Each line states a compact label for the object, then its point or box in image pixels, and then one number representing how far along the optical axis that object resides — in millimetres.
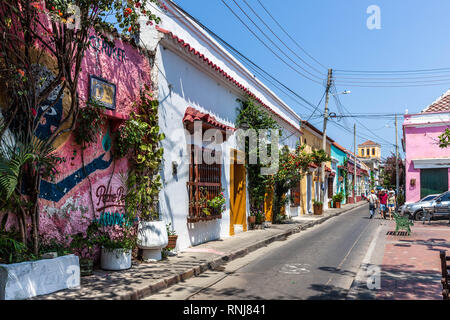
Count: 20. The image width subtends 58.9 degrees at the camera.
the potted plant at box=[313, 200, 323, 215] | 24375
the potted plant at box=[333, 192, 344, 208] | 33094
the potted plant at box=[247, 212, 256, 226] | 14875
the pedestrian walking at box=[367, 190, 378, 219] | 22500
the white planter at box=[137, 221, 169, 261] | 8125
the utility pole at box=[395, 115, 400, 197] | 34353
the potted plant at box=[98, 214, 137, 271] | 7289
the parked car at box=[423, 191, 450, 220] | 18938
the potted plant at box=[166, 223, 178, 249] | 9070
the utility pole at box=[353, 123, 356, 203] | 43625
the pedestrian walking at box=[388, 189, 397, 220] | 21547
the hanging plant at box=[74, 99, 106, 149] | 7129
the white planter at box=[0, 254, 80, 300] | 5129
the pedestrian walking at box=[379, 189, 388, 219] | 21850
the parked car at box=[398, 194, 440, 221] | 20312
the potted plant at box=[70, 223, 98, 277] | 6773
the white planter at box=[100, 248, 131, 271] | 7285
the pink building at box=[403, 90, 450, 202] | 24766
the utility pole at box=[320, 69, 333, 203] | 25594
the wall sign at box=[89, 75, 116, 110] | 7476
